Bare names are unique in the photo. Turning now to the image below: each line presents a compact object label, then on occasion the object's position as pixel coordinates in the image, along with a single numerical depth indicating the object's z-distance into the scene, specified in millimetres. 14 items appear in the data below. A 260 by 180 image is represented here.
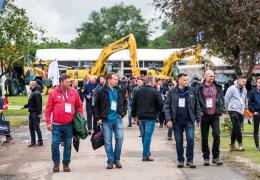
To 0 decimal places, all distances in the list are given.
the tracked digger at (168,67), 58719
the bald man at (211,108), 14000
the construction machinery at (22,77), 60219
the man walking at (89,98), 22083
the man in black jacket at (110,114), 13586
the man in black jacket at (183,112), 13594
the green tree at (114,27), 129375
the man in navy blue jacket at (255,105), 16750
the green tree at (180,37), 23234
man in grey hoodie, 16375
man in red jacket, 13039
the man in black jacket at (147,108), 14906
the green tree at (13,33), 31906
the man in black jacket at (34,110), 18484
